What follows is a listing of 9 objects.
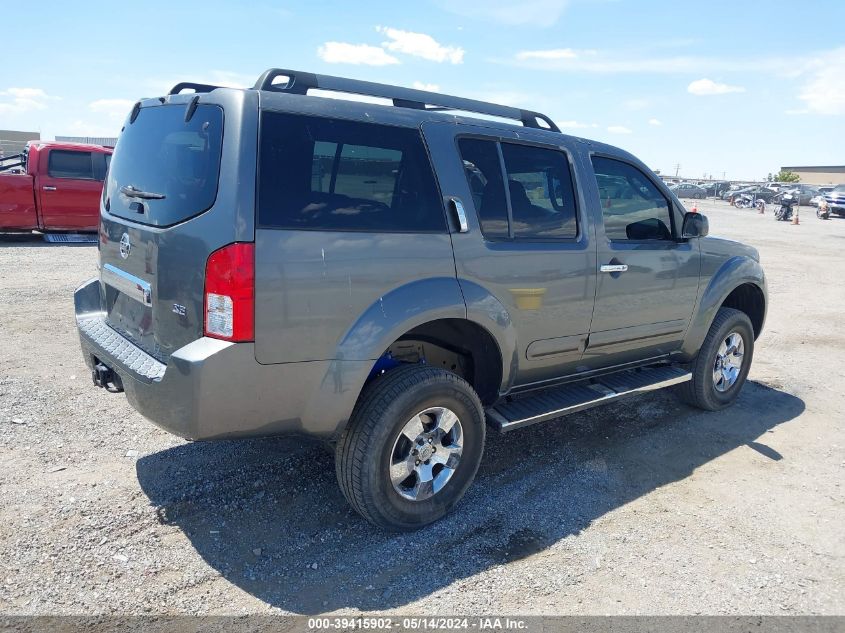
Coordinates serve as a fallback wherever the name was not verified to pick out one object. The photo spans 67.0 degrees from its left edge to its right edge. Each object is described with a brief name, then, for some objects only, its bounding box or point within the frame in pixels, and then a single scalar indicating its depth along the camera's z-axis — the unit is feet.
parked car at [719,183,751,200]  167.51
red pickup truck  37.47
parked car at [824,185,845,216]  109.81
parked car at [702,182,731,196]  173.88
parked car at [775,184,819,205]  161.58
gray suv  8.98
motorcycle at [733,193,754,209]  141.92
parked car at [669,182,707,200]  167.20
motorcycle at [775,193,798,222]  100.22
